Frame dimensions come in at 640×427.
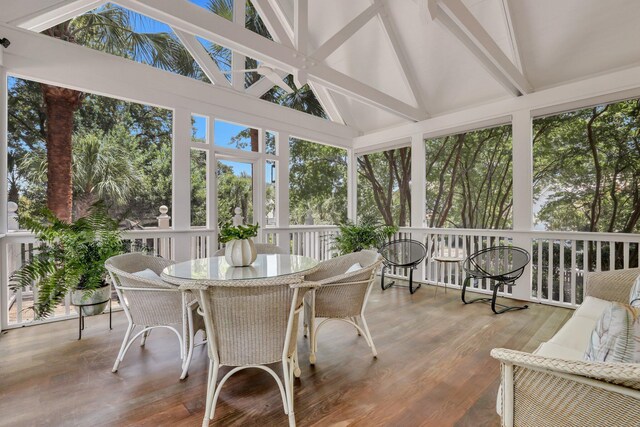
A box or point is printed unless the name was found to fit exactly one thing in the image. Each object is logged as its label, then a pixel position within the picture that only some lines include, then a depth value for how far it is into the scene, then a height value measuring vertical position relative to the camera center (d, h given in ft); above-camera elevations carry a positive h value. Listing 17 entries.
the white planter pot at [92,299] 9.46 -2.51
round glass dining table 6.67 -1.24
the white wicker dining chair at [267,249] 11.48 -1.16
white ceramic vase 7.85 -0.90
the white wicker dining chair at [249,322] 5.09 -1.80
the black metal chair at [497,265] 11.77 -2.11
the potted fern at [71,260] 8.92 -1.25
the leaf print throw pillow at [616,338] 3.51 -1.52
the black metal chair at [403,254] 14.85 -1.88
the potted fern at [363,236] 16.87 -1.03
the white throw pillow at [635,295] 6.19 -1.71
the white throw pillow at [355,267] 8.36 -1.37
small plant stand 9.33 -2.95
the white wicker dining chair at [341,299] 7.54 -2.05
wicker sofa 3.10 -1.99
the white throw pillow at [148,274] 7.98 -1.45
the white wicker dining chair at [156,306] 6.88 -2.06
